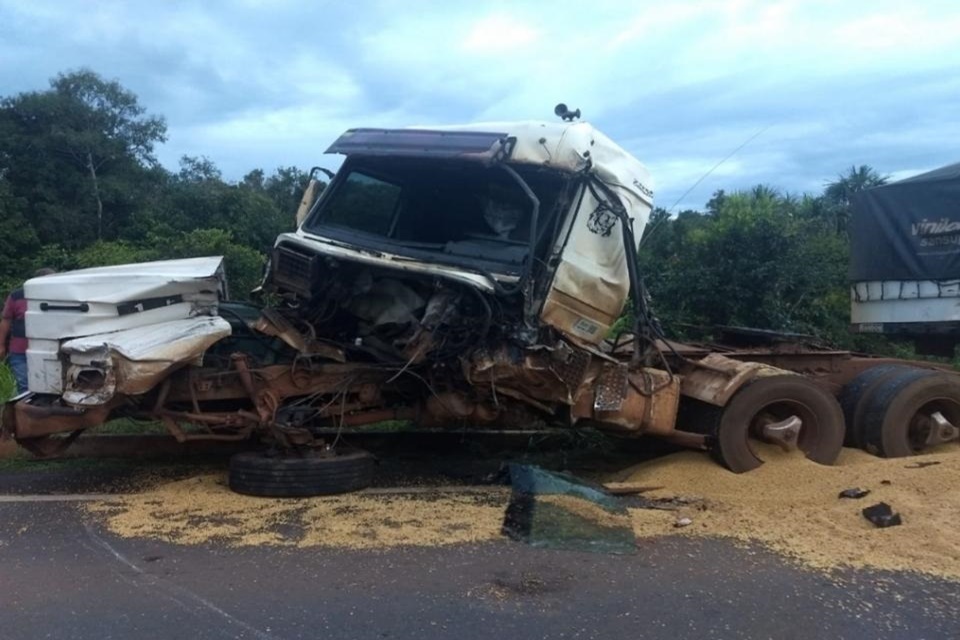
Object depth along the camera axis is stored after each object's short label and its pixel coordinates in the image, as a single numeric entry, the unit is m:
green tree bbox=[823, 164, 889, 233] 46.06
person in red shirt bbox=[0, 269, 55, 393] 7.86
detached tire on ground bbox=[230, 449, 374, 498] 5.96
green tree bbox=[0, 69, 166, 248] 29.44
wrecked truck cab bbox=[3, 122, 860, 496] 5.88
